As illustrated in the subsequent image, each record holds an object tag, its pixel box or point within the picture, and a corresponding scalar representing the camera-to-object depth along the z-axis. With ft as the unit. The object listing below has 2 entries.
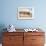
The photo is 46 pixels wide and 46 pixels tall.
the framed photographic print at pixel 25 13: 6.71
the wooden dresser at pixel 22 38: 5.94
